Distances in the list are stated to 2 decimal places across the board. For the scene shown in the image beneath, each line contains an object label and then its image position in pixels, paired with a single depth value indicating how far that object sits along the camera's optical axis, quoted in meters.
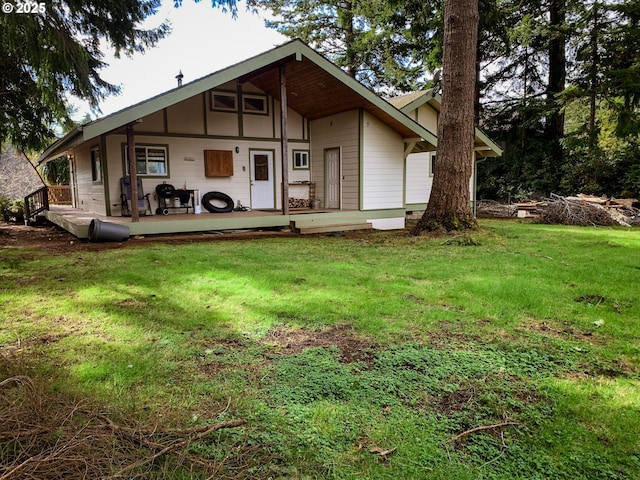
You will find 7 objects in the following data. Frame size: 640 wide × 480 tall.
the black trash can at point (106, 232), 7.89
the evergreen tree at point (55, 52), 5.99
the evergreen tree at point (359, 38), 18.47
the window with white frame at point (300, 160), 12.90
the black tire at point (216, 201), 11.17
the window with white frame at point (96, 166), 11.02
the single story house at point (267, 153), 9.83
